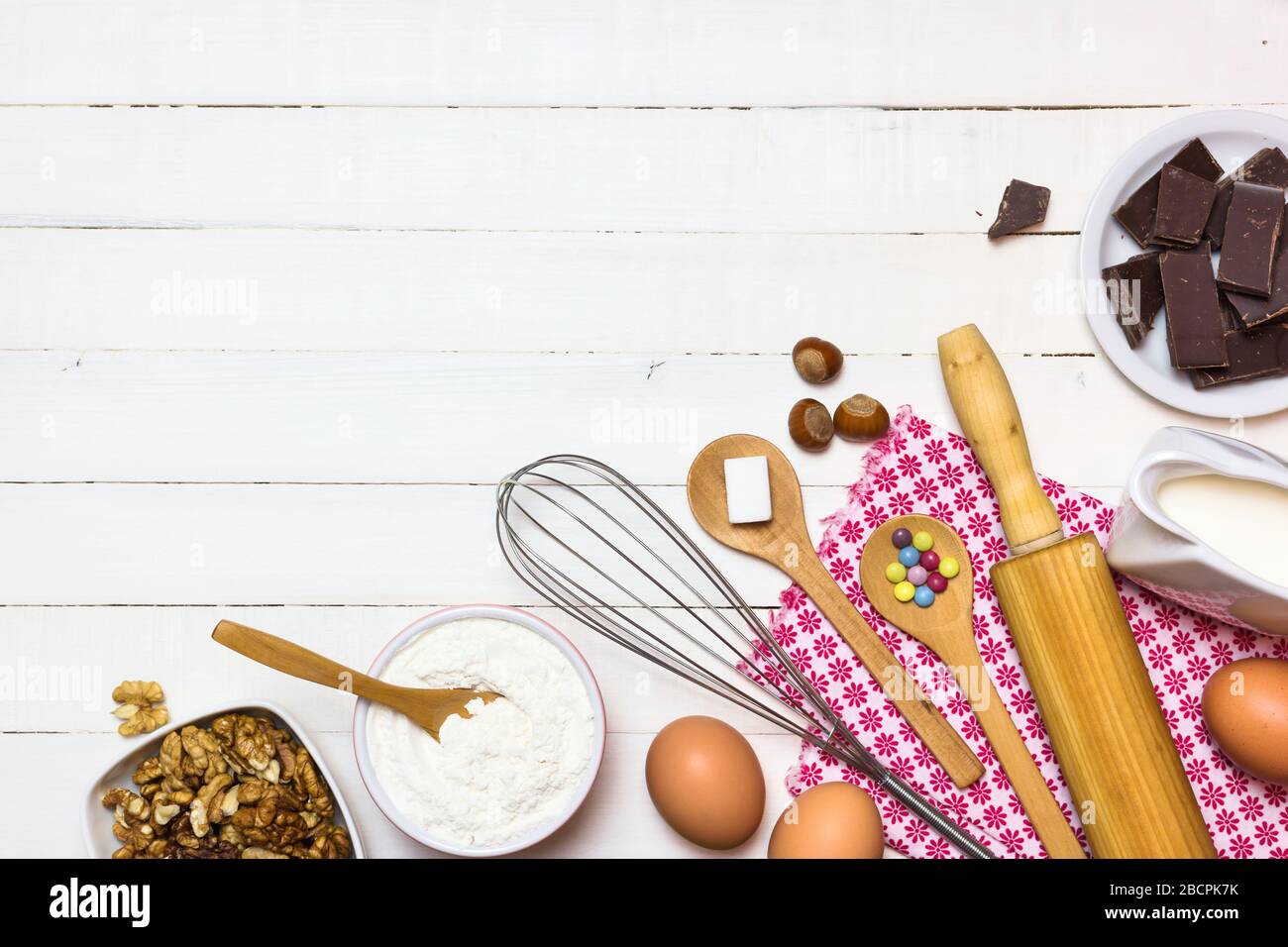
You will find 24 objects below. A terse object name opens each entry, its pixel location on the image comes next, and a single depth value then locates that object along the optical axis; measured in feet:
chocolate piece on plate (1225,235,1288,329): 2.86
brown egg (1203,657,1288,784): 2.63
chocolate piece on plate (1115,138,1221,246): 2.91
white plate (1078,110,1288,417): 2.92
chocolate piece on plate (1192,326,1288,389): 2.89
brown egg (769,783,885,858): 2.62
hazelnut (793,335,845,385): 3.00
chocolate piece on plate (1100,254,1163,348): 2.91
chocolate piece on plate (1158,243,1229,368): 2.85
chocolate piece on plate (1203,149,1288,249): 2.92
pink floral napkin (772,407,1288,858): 2.85
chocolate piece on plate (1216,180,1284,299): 2.85
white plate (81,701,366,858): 2.74
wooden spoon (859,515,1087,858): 2.79
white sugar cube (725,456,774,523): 2.95
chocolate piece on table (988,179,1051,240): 3.05
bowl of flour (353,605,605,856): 2.72
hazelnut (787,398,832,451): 2.97
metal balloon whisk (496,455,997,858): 2.97
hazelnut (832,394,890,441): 2.96
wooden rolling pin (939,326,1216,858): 2.66
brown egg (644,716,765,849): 2.65
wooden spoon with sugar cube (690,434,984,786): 2.86
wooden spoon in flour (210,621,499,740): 2.62
